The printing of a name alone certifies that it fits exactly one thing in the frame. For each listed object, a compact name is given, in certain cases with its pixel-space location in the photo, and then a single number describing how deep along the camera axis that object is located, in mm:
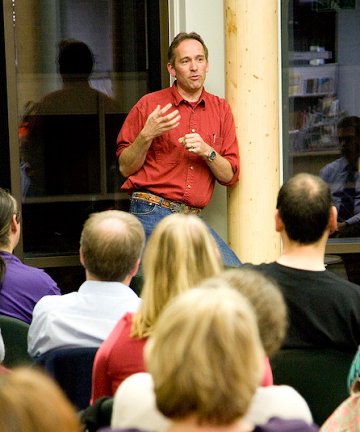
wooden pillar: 8507
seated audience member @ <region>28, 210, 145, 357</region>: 5174
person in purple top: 6295
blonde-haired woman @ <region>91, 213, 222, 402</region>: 4497
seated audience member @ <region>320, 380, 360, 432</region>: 4445
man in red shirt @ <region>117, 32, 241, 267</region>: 8325
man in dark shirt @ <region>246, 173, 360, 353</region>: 5065
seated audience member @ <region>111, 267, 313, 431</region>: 3610
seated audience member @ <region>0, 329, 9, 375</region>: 5382
